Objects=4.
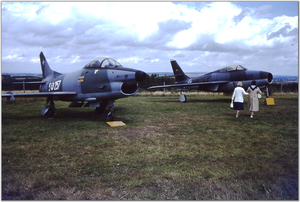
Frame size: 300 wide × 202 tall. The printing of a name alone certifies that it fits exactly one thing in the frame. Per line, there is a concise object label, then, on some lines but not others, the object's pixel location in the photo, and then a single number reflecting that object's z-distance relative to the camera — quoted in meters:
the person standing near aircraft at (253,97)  8.82
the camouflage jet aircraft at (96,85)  7.52
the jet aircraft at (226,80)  14.70
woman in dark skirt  8.85
